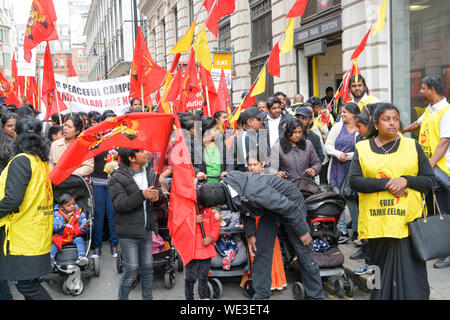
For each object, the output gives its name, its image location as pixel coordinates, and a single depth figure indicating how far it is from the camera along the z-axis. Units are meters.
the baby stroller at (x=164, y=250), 5.71
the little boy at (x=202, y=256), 4.67
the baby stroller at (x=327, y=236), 5.09
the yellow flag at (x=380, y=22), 7.38
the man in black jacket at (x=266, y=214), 4.45
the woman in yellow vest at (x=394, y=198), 3.84
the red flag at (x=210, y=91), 8.77
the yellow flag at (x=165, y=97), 6.75
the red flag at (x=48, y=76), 8.12
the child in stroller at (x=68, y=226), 5.64
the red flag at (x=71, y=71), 12.57
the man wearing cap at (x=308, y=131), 7.07
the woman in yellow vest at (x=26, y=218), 4.05
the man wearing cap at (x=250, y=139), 6.52
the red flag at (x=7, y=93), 13.29
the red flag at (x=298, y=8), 7.82
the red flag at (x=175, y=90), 6.70
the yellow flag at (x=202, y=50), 7.31
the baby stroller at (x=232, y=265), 5.29
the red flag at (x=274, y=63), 8.19
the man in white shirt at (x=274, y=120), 7.54
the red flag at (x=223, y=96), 9.77
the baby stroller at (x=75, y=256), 5.52
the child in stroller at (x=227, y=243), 5.38
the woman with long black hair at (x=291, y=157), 5.97
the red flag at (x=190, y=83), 7.18
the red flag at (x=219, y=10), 7.45
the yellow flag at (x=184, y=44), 6.96
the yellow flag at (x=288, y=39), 7.94
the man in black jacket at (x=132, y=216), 4.46
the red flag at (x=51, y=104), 9.16
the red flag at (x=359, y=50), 7.82
